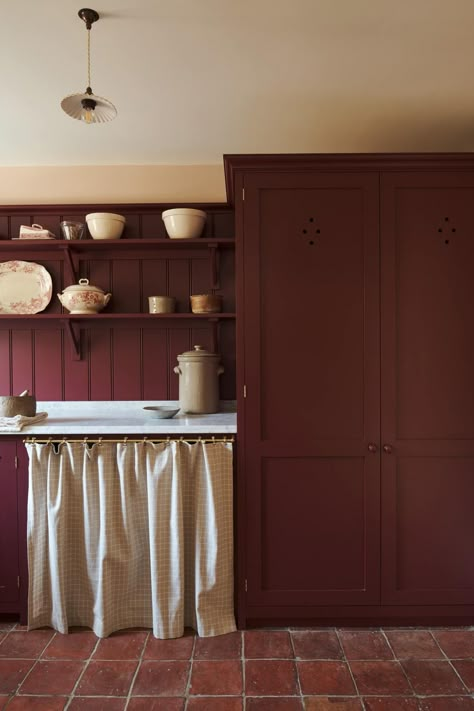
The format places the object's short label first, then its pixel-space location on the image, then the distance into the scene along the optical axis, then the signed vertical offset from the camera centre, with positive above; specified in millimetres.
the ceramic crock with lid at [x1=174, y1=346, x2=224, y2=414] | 2564 -170
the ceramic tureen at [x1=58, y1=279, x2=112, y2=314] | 2668 +295
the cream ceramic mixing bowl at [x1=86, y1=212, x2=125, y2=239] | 2686 +714
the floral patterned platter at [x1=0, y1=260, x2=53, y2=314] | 2869 +387
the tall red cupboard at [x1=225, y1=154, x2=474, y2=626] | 2215 -159
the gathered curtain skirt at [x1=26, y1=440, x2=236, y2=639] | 2189 -866
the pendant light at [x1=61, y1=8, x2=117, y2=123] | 1660 +868
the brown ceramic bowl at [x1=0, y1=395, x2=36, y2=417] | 2383 -274
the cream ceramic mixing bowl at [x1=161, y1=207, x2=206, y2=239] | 2650 +716
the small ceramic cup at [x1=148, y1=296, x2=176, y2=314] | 2701 +259
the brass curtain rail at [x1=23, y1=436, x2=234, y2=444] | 2219 -419
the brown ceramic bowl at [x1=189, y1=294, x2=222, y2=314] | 2674 +259
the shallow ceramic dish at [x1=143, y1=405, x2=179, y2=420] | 2456 -326
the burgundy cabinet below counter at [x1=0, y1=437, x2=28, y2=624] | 2275 -814
